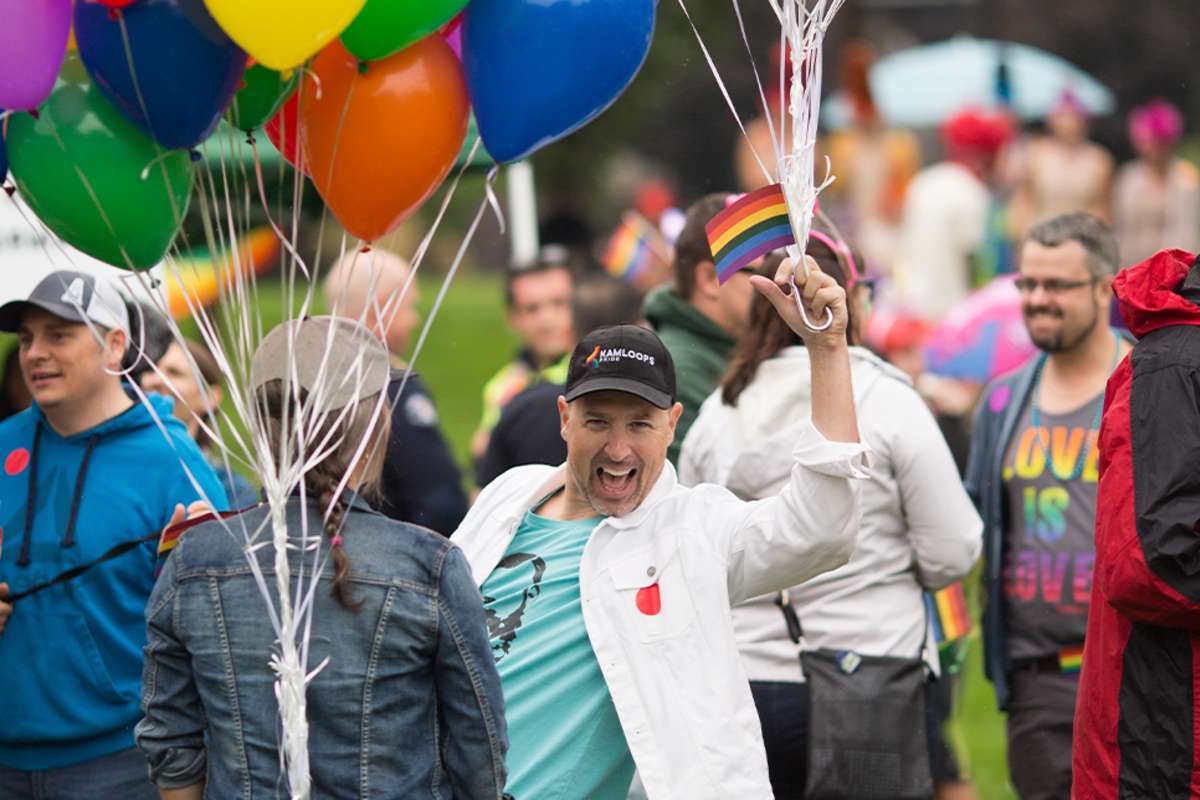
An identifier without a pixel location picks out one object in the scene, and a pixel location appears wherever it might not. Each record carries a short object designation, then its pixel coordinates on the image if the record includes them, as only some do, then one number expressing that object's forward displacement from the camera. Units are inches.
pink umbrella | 652.7
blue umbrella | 1418.6
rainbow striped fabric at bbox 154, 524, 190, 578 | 305.2
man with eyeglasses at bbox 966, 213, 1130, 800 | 434.6
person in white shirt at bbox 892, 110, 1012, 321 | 1188.5
